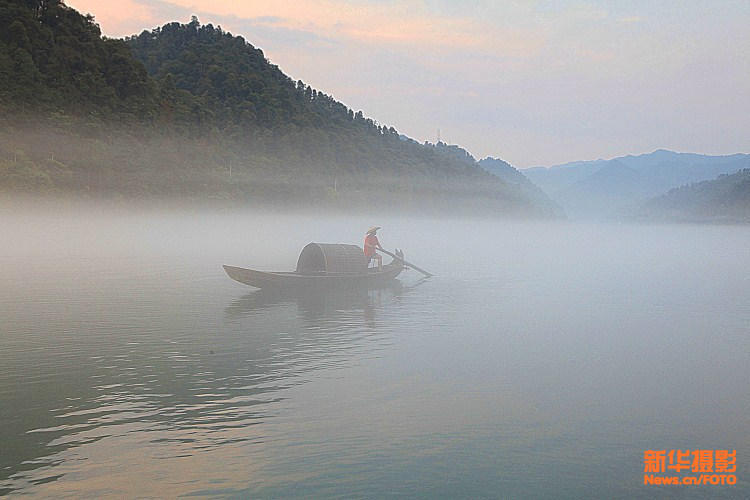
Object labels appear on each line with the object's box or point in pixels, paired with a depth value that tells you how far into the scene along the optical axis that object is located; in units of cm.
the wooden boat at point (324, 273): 3500
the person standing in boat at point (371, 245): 4188
